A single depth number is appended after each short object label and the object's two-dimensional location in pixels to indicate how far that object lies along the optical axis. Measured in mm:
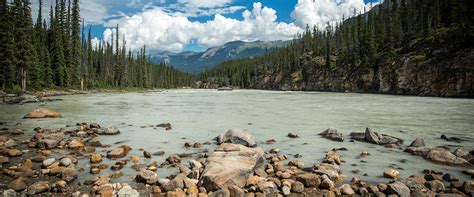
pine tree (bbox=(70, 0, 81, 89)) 75688
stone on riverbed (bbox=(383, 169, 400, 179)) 9266
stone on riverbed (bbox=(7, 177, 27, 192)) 7758
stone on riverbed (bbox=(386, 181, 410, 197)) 7609
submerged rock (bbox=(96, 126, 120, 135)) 16828
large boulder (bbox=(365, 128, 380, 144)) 14573
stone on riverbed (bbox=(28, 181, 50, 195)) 7658
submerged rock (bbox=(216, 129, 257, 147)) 13844
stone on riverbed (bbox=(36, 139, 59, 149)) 12891
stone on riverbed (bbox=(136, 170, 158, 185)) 8678
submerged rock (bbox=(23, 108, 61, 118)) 23578
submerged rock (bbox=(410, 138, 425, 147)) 13245
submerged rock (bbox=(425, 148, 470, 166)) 10578
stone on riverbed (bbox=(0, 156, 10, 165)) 10131
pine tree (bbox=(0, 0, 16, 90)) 49547
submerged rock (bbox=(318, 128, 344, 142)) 15578
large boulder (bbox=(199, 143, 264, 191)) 8089
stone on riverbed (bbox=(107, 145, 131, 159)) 11562
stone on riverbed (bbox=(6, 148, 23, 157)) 11205
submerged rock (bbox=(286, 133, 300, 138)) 16406
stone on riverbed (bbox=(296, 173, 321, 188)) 8500
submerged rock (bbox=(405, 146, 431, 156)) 11898
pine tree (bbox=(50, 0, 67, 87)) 67812
